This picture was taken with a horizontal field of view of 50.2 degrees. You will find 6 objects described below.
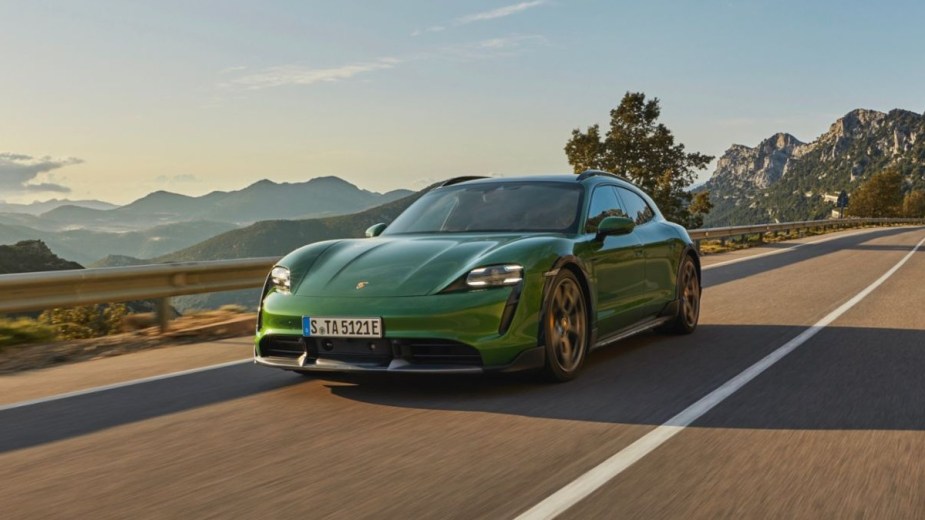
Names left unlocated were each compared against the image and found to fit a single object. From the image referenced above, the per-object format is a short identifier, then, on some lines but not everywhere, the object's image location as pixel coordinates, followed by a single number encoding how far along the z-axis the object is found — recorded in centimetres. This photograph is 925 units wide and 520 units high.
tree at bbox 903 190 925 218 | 19112
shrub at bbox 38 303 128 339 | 987
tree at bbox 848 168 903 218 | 18762
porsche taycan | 559
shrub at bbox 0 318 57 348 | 901
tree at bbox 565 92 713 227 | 6106
